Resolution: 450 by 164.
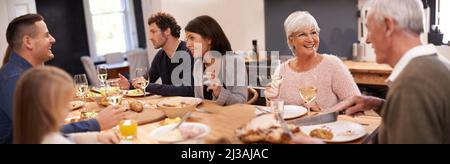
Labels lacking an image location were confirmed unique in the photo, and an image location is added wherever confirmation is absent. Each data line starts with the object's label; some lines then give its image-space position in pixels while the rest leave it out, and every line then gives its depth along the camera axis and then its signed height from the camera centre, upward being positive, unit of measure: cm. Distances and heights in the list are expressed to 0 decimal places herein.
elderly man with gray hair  134 -21
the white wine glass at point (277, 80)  240 -34
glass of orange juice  179 -42
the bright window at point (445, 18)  412 -8
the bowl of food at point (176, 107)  207 -40
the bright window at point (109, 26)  746 +6
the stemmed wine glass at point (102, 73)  287 -29
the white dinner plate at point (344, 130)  166 -46
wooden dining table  168 -44
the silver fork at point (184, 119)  181 -41
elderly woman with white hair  258 -33
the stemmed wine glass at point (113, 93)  232 -35
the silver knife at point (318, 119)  186 -44
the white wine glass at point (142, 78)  271 -31
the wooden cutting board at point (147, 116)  206 -44
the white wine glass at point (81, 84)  256 -31
